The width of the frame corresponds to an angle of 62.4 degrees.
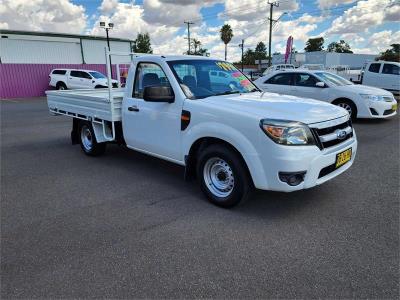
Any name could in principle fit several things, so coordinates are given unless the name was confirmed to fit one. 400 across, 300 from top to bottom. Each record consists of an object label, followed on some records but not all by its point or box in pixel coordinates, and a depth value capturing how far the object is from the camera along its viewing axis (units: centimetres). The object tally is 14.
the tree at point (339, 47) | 9899
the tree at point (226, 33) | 6756
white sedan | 983
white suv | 2244
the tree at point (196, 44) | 8131
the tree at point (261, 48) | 12213
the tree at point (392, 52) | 5947
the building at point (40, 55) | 2411
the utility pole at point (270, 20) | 3653
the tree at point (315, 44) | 9894
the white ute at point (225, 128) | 352
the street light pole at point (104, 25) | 2964
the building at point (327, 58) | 5009
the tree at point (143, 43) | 6348
